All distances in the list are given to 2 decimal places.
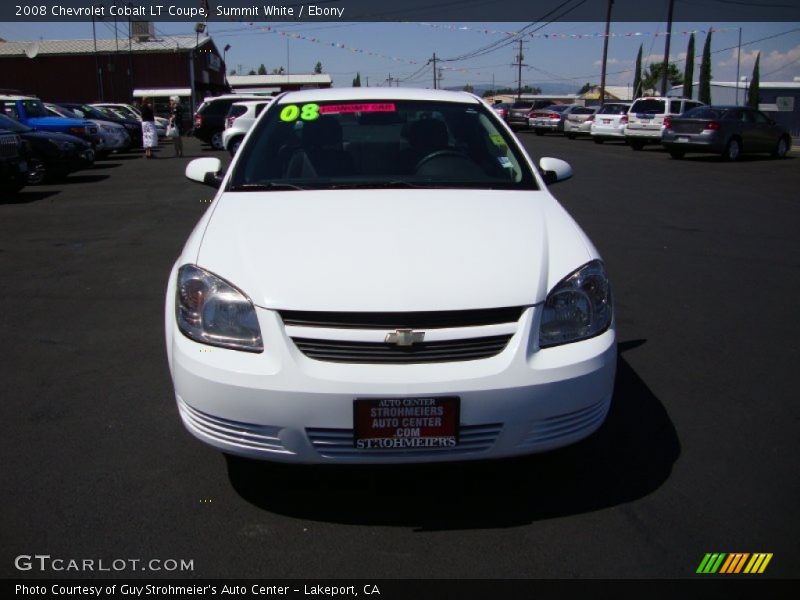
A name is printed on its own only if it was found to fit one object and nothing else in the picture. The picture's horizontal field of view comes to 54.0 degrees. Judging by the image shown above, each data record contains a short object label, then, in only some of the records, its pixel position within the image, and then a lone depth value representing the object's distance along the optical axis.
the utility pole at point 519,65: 85.24
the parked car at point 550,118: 34.22
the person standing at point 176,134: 22.11
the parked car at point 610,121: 26.62
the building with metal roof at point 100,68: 52.09
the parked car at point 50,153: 14.05
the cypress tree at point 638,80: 57.57
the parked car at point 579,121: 31.34
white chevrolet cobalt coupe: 2.69
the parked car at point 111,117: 22.88
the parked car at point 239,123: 21.09
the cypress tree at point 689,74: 54.48
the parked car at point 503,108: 39.51
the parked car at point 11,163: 11.79
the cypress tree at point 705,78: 56.44
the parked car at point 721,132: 20.02
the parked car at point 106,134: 20.47
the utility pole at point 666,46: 36.00
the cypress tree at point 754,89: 51.41
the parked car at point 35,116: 17.41
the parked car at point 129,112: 29.03
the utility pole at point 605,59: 42.53
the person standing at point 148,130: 21.18
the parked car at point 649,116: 24.16
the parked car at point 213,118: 24.88
